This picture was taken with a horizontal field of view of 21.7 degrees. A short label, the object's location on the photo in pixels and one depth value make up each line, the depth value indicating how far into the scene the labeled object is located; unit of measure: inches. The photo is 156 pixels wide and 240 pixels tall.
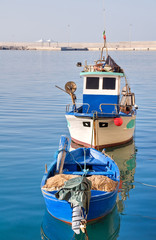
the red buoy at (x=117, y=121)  809.5
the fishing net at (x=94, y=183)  501.7
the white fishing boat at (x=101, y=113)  820.0
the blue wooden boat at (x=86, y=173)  478.3
